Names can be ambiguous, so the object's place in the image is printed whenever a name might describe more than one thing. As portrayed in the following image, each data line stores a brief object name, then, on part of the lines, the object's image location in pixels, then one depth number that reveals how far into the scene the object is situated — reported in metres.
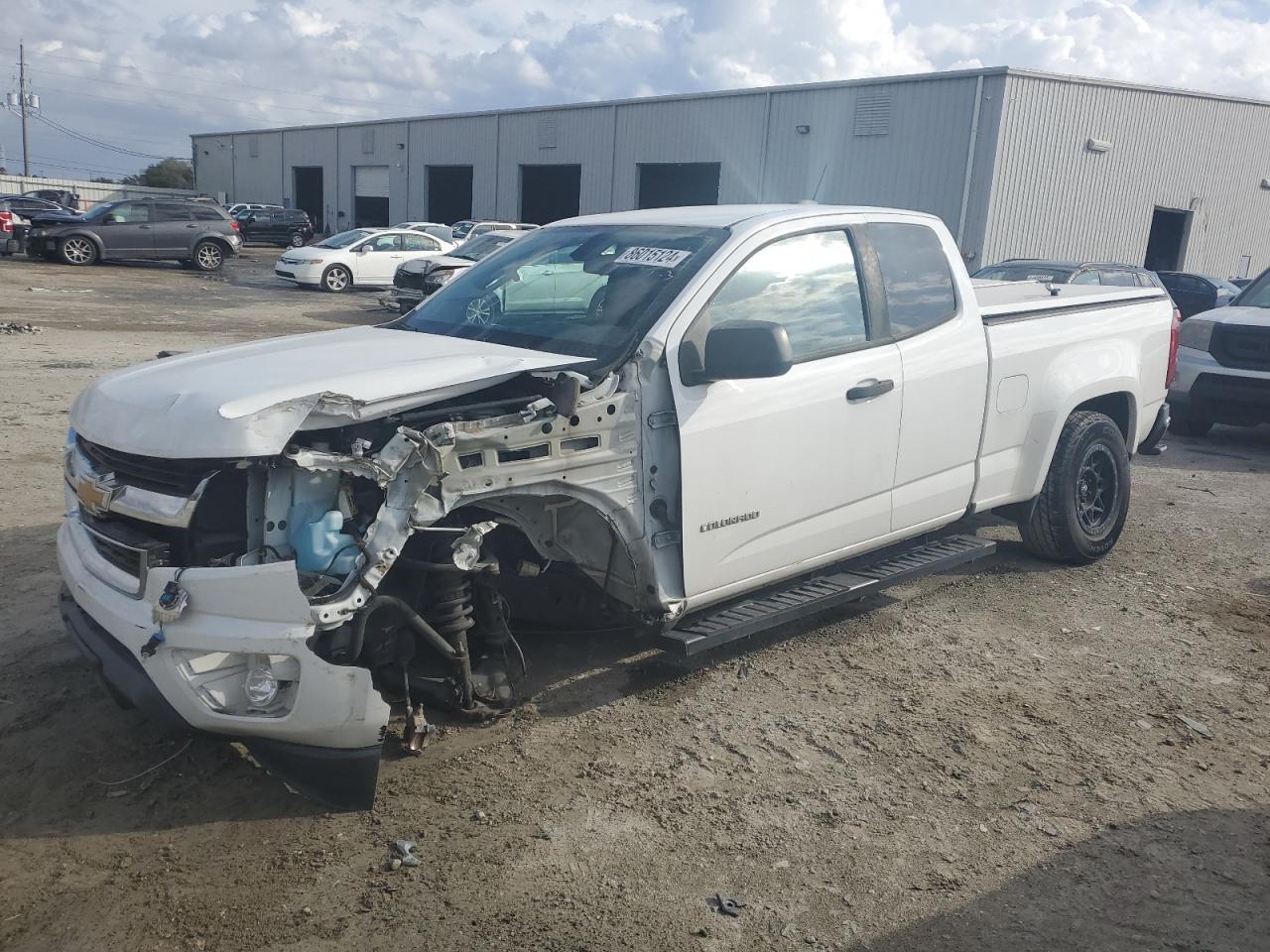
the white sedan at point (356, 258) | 24.38
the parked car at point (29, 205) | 33.38
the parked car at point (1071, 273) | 13.81
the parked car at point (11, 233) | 25.84
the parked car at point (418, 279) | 18.34
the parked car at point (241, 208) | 41.54
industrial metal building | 24.08
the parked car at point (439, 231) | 28.11
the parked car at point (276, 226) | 40.47
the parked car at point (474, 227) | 26.70
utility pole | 72.38
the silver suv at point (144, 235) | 25.67
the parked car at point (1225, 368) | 9.55
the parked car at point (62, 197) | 42.75
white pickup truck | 3.13
